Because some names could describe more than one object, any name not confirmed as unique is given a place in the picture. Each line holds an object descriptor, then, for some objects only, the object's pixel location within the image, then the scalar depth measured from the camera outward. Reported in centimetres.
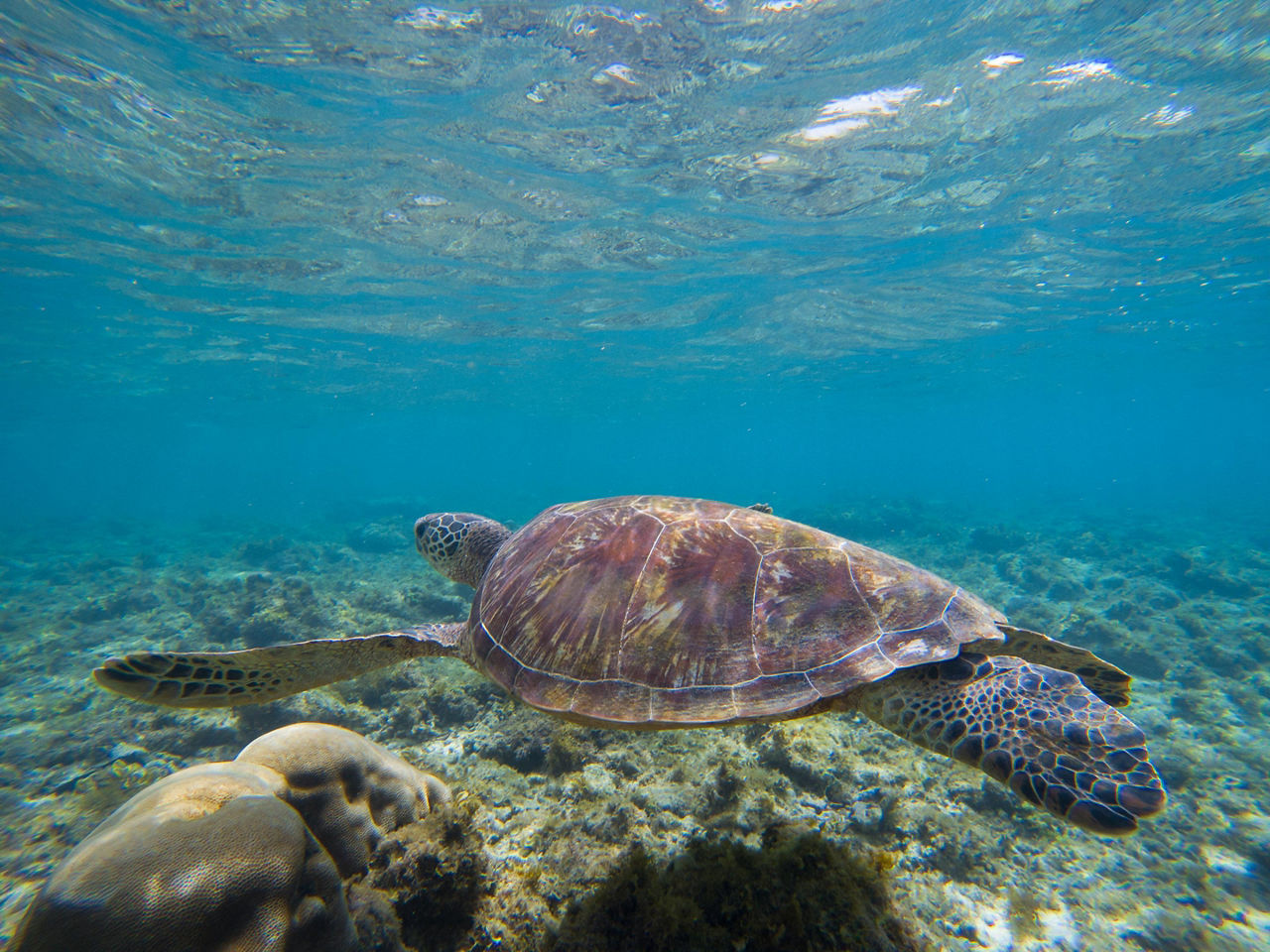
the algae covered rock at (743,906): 85
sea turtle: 96
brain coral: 74
